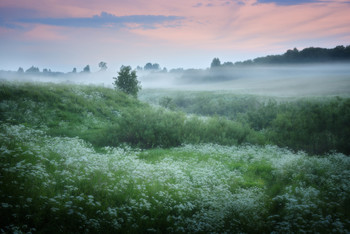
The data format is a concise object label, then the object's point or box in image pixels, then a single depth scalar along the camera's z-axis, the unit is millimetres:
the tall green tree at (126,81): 38406
